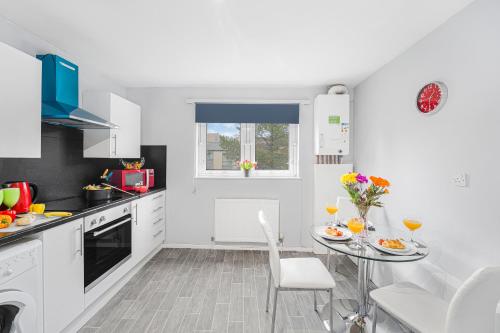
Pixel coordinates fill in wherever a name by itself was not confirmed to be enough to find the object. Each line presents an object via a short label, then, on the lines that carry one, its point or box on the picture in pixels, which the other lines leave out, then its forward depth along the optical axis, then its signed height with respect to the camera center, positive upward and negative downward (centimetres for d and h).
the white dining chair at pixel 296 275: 176 -84
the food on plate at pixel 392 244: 168 -55
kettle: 180 -25
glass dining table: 160 -60
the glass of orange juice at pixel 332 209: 211 -39
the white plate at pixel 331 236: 187 -56
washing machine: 127 -69
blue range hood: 207 +63
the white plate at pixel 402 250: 162 -58
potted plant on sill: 359 -2
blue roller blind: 356 +77
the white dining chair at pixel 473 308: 110 -67
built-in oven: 198 -73
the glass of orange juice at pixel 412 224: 180 -44
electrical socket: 168 -10
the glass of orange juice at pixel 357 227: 172 -44
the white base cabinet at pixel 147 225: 274 -76
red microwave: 293 -18
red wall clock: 188 +57
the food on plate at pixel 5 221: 147 -36
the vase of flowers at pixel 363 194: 177 -22
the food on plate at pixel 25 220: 152 -36
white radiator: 355 -80
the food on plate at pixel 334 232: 192 -55
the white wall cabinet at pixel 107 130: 272 +41
